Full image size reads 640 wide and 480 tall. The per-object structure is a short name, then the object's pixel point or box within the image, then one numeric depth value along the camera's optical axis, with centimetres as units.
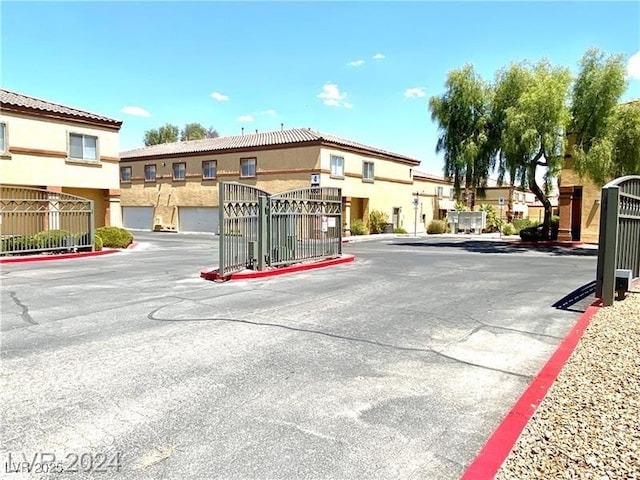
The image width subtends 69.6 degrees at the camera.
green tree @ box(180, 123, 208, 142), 7712
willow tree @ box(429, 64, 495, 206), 2552
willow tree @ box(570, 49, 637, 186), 2066
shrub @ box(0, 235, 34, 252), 1649
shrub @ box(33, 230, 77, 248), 1758
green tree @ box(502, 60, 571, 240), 2144
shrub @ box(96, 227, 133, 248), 2141
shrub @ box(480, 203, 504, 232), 4612
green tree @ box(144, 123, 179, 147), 7556
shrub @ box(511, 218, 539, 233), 4519
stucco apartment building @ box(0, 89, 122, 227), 1967
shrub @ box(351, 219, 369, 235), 3419
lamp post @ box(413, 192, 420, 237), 3836
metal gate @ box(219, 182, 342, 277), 1212
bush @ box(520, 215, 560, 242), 2767
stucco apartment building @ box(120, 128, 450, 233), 3166
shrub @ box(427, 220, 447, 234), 4266
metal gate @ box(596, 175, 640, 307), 795
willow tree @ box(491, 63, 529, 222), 2294
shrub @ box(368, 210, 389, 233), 3631
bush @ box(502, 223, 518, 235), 3962
